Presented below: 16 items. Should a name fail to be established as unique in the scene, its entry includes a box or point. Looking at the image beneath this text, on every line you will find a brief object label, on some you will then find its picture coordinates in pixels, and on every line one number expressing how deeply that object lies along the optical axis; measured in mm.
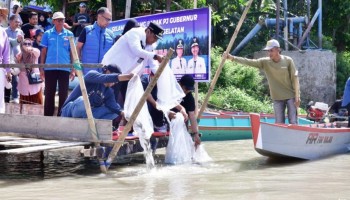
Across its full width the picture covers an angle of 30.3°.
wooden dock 7277
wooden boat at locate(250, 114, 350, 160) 9070
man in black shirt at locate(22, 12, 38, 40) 12266
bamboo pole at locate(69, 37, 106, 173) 7188
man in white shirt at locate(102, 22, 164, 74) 8172
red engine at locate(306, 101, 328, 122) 13867
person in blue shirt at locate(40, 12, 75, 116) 9391
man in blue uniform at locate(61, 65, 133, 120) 7623
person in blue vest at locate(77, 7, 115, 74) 9250
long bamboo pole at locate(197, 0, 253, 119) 9504
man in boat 10062
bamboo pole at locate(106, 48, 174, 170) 7414
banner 11578
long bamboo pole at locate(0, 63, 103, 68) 7188
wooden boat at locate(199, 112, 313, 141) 12945
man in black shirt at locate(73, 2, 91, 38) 14833
